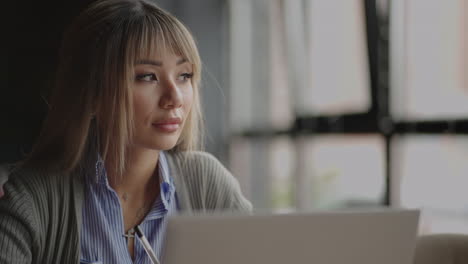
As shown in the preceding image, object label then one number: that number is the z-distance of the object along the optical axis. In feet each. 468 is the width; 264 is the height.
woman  8.24
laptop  7.06
